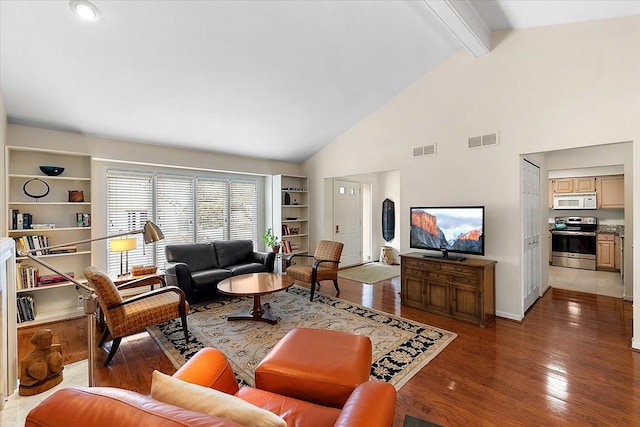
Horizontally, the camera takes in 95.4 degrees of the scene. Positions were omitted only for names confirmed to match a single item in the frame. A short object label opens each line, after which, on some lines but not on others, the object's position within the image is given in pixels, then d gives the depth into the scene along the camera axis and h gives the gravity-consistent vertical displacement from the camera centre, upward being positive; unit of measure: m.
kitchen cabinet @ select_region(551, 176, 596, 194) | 6.40 +0.61
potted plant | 5.88 -0.54
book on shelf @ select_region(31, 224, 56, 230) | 3.73 -0.11
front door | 6.79 -0.12
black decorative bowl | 3.84 +0.63
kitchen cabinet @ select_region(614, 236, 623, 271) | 5.94 -0.92
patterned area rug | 2.70 -1.36
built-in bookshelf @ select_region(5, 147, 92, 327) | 3.69 -0.05
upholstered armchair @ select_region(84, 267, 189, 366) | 2.68 -0.93
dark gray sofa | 4.19 -0.80
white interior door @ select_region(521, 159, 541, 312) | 3.85 -0.30
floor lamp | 1.60 -0.50
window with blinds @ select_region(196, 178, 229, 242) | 5.65 +0.13
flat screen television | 3.80 -0.23
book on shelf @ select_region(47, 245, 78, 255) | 3.95 -0.46
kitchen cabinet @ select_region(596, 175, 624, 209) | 6.10 +0.41
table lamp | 4.07 -0.39
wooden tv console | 3.58 -0.98
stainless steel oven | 6.37 -0.70
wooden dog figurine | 1.85 -0.96
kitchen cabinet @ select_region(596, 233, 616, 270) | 6.12 -0.87
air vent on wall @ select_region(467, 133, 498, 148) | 3.86 +0.98
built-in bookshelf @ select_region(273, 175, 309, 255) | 6.28 +0.06
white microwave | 6.36 +0.24
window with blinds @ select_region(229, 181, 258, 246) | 6.15 +0.11
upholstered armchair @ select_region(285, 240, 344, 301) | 4.62 -0.89
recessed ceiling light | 2.42 +1.77
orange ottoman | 1.59 -0.90
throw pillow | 0.88 -0.61
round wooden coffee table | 3.49 -0.90
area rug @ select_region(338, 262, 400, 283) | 5.90 -1.29
